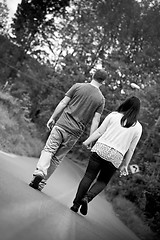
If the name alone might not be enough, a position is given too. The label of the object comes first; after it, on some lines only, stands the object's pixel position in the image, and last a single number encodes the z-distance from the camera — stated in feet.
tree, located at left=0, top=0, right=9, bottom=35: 157.84
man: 18.56
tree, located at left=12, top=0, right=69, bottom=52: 118.93
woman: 17.10
